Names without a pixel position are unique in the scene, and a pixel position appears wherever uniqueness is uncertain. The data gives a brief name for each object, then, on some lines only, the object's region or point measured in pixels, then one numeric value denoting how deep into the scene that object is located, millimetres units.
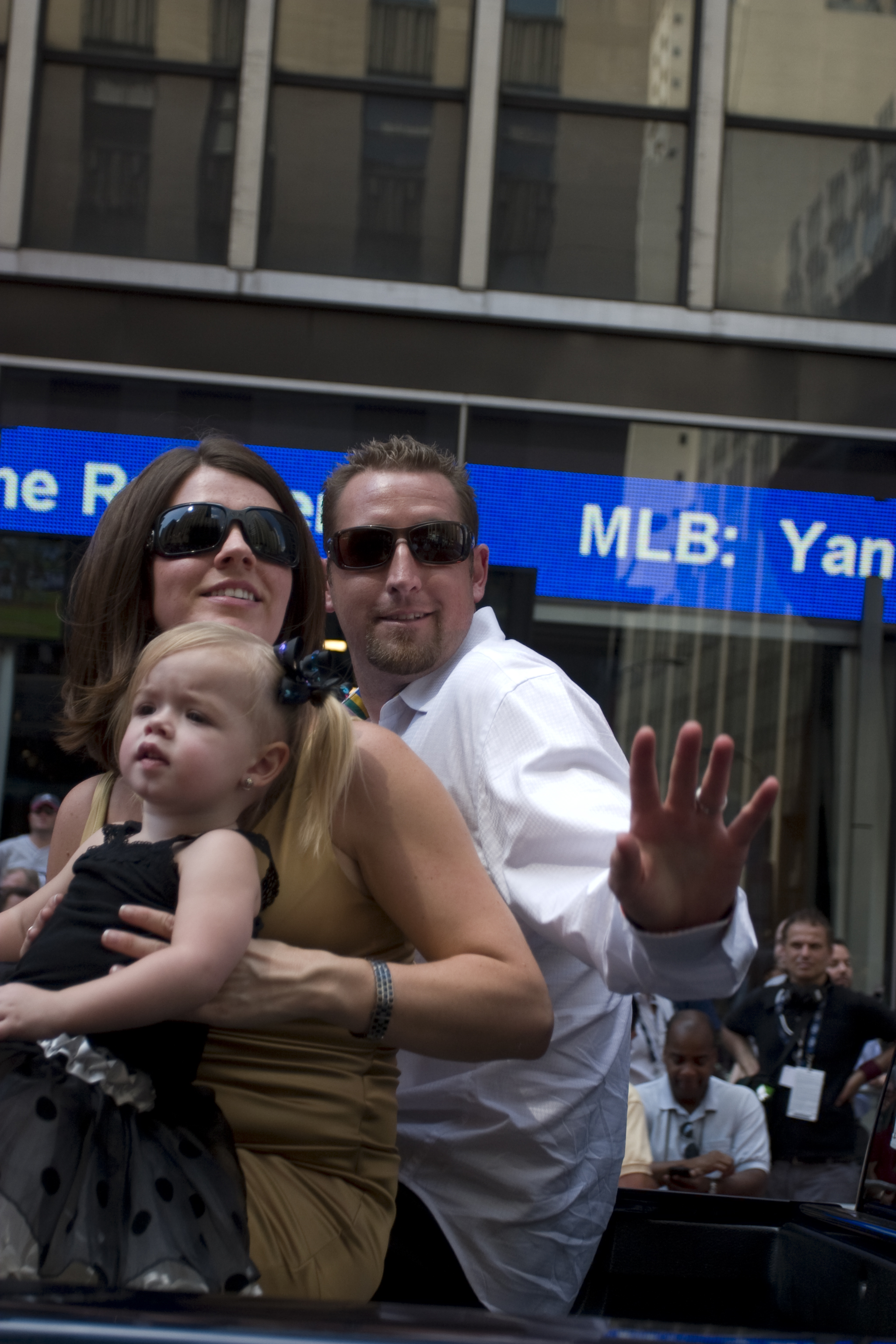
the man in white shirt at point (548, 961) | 1616
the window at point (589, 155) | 8609
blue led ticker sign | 8375
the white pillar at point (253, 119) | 8484
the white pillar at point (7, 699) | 8383
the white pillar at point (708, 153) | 8586
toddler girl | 1347
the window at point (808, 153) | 8727
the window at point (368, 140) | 8547
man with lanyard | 5914
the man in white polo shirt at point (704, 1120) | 5070
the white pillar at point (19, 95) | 8461
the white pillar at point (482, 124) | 8578
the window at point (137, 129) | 8500
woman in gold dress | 1582
